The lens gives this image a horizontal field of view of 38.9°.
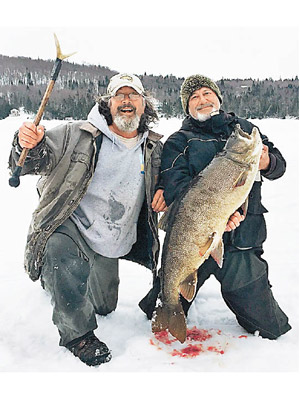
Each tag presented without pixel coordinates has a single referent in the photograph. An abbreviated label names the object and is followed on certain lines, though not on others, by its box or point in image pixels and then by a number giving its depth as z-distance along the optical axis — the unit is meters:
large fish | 2.68
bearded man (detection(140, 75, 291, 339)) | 2.99
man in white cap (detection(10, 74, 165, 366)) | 2.80
